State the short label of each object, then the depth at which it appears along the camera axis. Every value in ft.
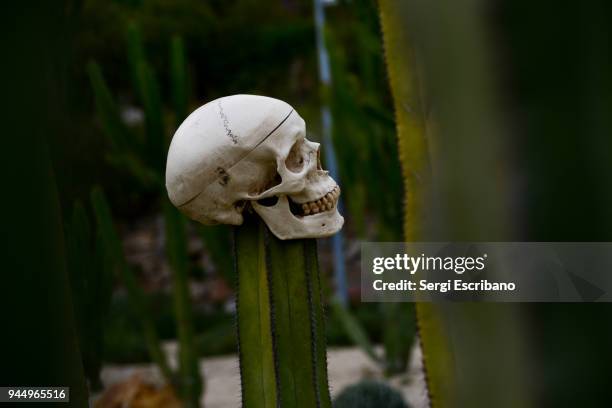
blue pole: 24.63
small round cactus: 12.81
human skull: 8.45
